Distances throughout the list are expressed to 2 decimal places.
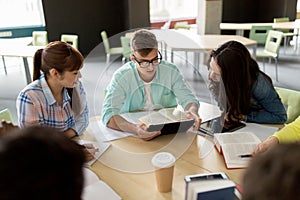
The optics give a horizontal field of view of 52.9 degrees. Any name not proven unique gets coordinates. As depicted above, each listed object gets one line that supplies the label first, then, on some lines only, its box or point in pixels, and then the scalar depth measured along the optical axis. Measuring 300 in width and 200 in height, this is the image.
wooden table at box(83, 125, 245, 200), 1.06
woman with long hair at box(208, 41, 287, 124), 1.57
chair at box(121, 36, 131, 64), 3.95
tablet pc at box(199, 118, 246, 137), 1.49
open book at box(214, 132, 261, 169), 1.21
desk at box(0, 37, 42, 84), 3.80
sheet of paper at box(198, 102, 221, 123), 1.64
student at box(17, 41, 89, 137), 1.42
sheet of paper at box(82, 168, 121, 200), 1.01
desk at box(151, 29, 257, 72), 3.92
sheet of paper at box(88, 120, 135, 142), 1.45
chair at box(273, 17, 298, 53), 5.88
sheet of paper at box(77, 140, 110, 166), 1.29
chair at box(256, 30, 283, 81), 4.23
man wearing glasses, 1.62
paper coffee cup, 1.02
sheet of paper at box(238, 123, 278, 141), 1.43
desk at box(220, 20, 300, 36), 5.46
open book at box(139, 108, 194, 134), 1.40
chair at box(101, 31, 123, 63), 4.68
